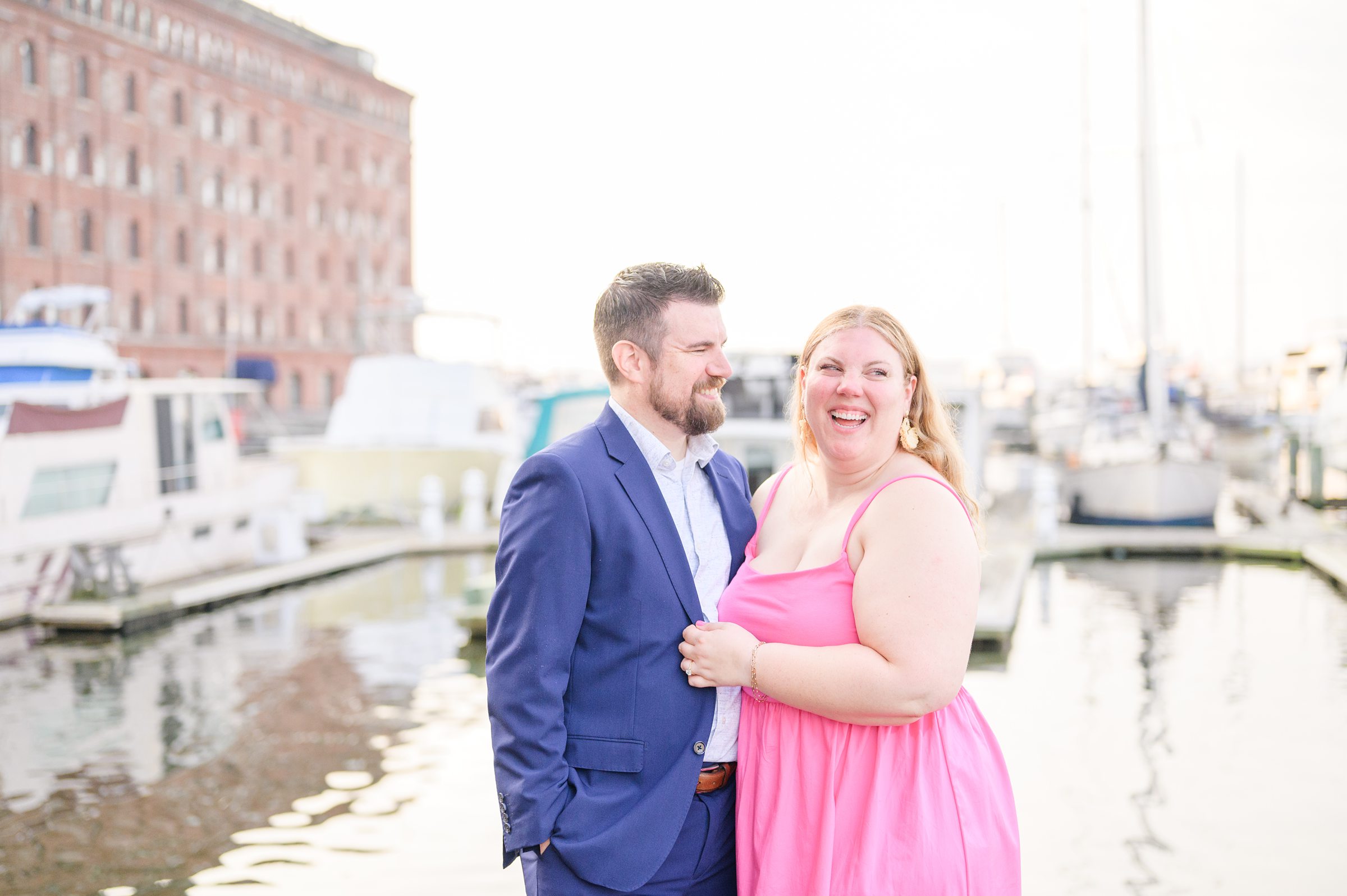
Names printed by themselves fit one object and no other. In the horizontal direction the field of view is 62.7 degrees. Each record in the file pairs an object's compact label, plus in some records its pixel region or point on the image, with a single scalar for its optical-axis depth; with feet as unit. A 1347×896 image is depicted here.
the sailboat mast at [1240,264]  179.83
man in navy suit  8.44
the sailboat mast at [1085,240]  98.48
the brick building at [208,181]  127.95
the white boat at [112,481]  38.09
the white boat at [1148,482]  57.52
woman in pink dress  8.18
